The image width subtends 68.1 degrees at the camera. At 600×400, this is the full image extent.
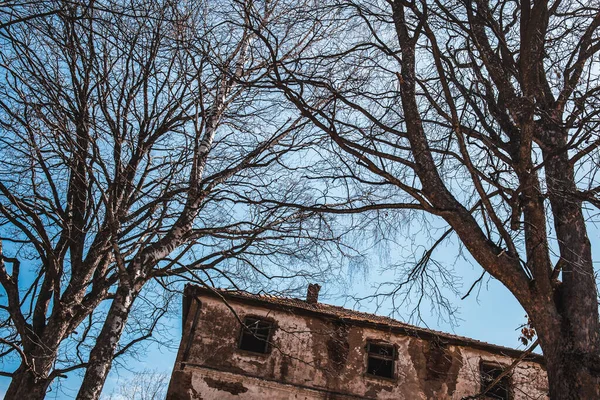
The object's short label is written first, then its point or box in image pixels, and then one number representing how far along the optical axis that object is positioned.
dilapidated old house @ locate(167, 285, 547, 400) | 13.46
